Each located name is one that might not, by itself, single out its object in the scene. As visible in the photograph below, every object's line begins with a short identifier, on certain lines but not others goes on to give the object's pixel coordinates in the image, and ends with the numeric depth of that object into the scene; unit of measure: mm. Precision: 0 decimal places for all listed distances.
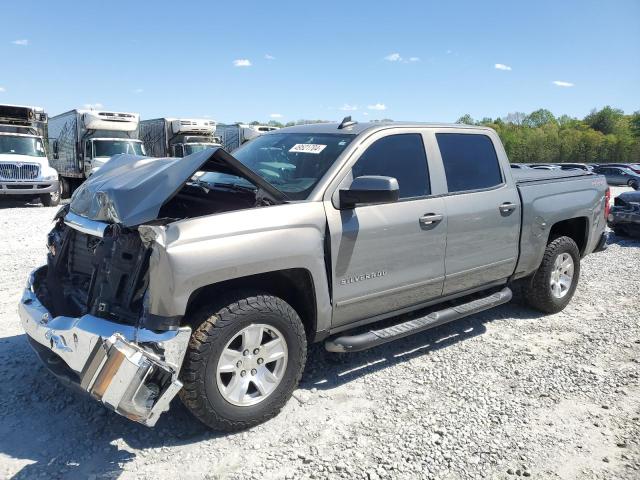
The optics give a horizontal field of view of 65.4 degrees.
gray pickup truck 2652
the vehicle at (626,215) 9992
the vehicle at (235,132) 23266
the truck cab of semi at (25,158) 14125
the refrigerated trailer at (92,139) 17172
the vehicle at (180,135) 21000
